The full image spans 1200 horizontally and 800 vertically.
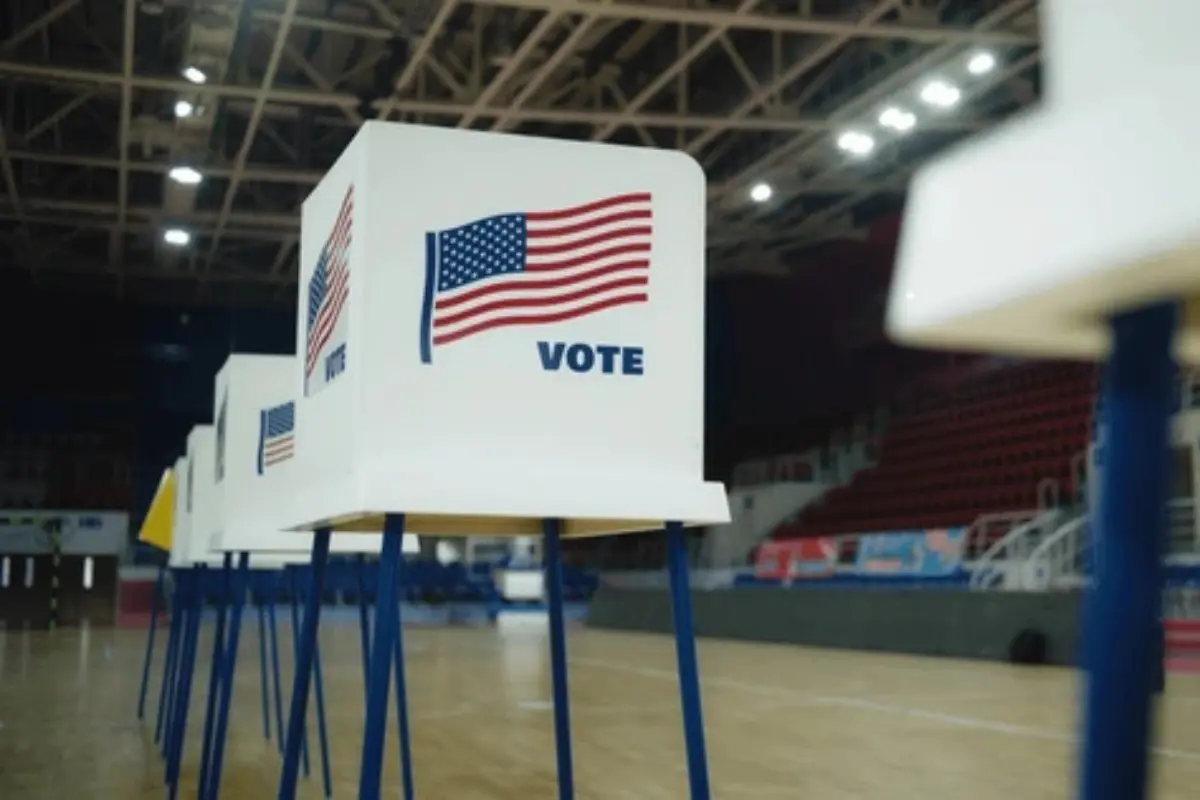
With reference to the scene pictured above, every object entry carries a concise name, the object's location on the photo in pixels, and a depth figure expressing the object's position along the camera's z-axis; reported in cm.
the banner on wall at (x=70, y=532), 1750
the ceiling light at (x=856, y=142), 1263
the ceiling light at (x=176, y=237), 1602
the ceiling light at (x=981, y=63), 1087
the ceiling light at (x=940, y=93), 1138
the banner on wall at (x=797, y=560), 1353
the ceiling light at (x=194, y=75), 1109
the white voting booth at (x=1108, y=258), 40
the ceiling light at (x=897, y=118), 1194
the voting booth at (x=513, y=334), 132
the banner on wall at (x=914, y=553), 1184
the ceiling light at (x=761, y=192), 1444
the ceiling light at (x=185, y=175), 1318
